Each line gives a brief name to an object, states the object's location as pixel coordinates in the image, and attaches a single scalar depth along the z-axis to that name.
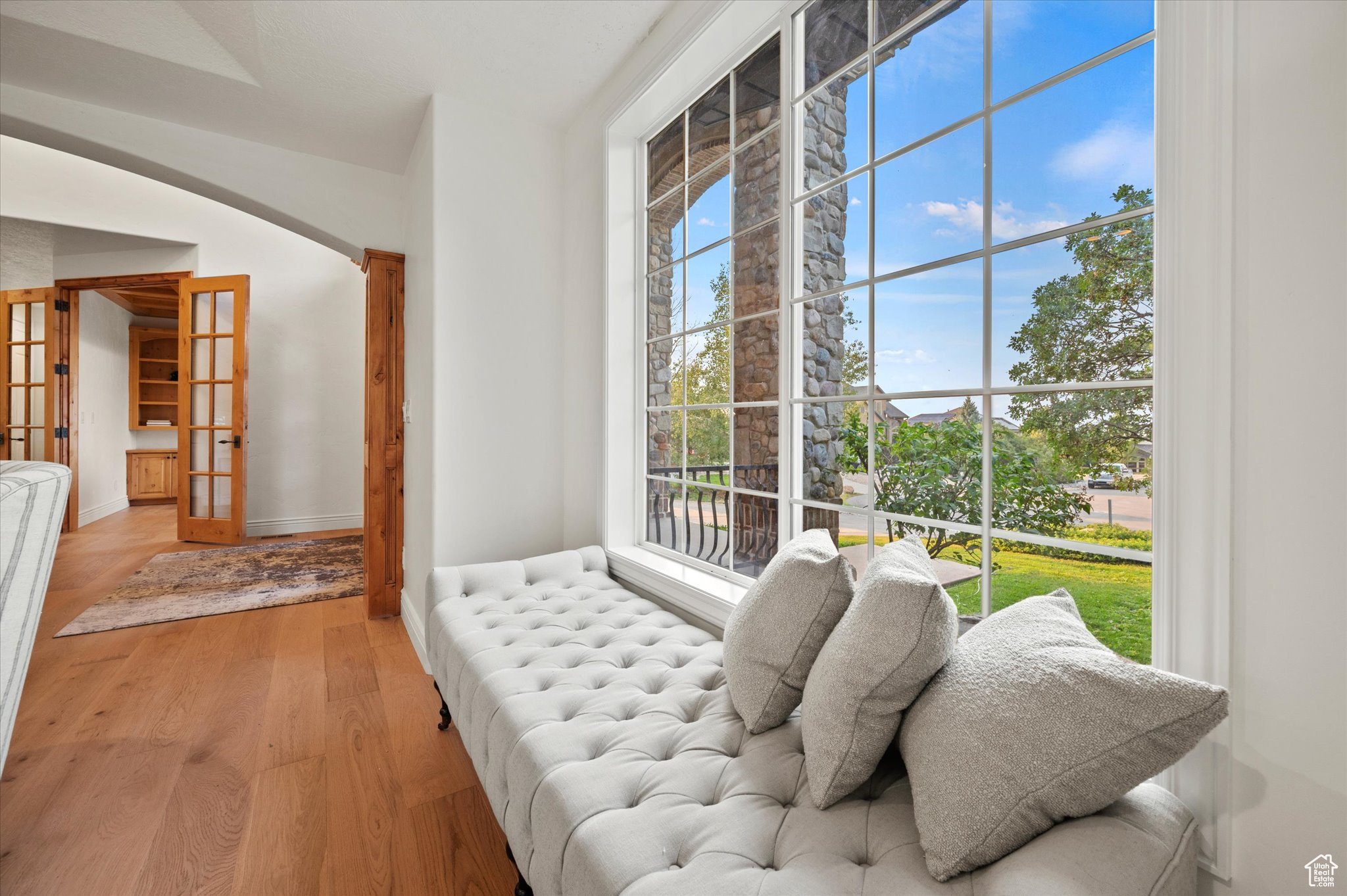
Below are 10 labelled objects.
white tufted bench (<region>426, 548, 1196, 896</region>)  0.73
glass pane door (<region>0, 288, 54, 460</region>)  5.22
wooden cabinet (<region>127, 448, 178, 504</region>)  7.04
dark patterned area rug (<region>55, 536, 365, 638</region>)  3.22
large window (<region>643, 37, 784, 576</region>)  1.91
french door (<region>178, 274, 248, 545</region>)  5.02
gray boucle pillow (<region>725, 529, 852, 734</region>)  1.13
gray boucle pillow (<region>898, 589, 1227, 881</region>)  0.70
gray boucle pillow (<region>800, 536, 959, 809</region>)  0.89
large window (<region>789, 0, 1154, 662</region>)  1.10
